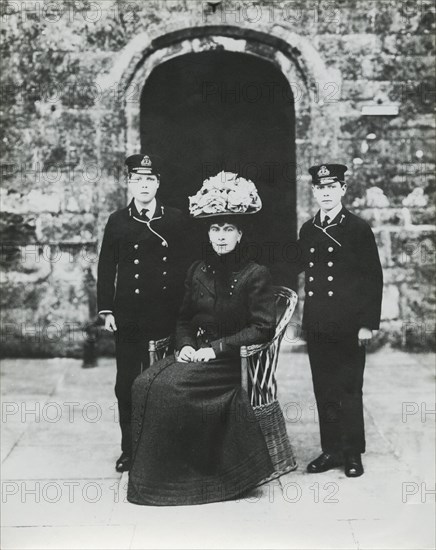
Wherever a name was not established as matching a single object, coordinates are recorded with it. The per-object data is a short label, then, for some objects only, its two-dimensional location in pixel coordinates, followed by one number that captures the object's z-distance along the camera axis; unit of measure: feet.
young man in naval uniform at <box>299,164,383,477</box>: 9.45
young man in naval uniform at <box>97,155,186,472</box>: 9.53
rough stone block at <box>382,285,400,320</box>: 10.53
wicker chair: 9.40
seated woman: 9.02
